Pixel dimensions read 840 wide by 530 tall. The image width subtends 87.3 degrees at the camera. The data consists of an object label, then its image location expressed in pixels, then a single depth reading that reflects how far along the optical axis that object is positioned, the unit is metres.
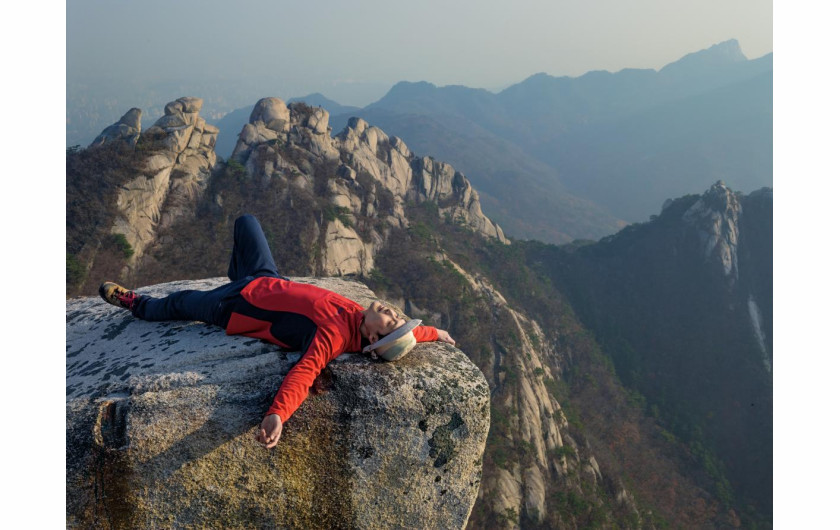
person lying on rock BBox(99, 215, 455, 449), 4.03
